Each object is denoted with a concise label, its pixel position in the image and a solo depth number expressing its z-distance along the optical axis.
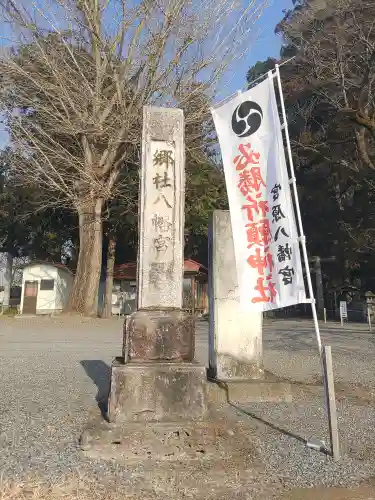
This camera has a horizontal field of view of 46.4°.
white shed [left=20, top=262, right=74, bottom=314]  23.38
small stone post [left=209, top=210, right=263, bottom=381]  6.17
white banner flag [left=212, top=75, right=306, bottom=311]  4.27
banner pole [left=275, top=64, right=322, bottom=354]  3.86
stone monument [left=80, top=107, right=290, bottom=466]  3.80
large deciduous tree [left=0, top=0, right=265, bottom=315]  17.06
